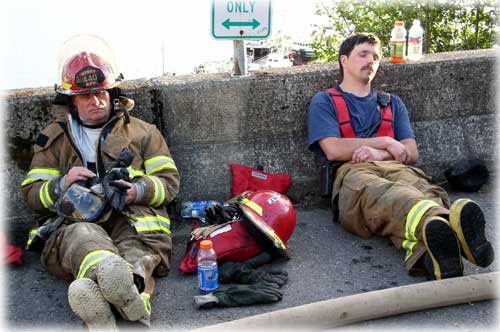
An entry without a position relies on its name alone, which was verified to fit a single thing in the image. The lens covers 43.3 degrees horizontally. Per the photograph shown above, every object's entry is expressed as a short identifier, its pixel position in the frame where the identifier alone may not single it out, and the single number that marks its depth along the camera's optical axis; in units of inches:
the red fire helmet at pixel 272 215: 166.2
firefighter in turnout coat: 158.2
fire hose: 126.7
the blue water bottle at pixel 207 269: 153.7
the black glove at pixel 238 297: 146.6
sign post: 195.8
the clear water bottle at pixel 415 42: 227.6
